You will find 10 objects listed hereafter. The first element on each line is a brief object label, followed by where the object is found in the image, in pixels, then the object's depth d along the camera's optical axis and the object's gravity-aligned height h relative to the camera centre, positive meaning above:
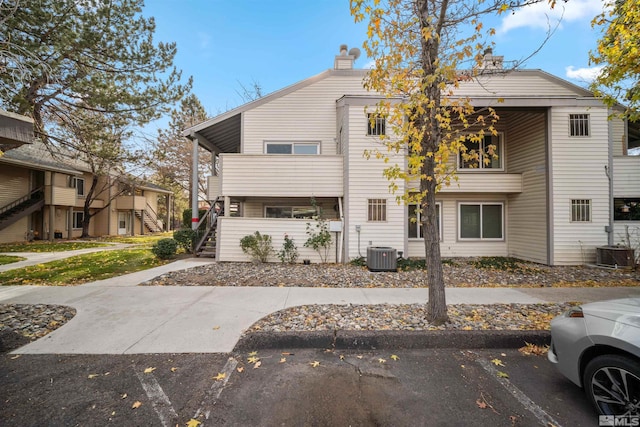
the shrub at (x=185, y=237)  10.98 -0.85
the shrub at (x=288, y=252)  9.41 -1.26
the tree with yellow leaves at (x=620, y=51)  5.00 +3.44
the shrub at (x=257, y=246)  9.35 -1.03
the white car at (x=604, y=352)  2.15 -1.23
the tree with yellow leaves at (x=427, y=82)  3.82 +2.14
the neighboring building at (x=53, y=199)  16.31 +1.34
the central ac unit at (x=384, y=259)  8.21 -1.33
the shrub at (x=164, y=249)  10.27 -1.25
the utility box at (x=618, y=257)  8.71 -1.32
